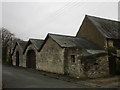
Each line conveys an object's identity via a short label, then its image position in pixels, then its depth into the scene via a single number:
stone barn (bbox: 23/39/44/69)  17.32
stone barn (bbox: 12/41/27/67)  20.19
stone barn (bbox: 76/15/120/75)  15.81
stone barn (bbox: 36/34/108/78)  11.80
